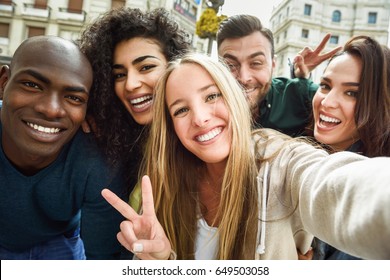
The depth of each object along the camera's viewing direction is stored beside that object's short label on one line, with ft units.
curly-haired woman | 2.51
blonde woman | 1.76
